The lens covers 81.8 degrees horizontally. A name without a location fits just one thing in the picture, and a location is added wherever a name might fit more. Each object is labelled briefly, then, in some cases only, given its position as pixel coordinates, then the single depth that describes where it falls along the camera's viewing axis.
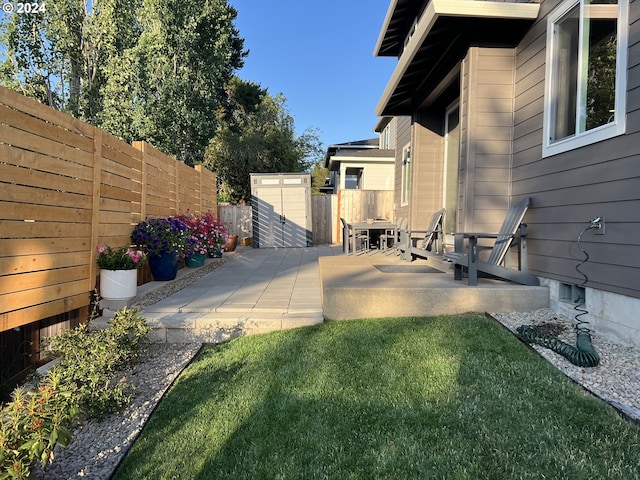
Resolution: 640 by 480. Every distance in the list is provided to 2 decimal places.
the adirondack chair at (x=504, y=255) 3.70
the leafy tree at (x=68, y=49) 9.24
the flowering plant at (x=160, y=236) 4.57
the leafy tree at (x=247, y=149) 16.69
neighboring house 14.23
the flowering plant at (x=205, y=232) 6.34
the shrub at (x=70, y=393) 1.35
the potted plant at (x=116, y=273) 3.59
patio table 7.35
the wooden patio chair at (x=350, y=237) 7.58
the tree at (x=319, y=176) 28.80
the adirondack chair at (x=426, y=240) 5.65
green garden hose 2.45
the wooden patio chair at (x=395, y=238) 6.79
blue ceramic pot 4.97
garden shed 11.44
